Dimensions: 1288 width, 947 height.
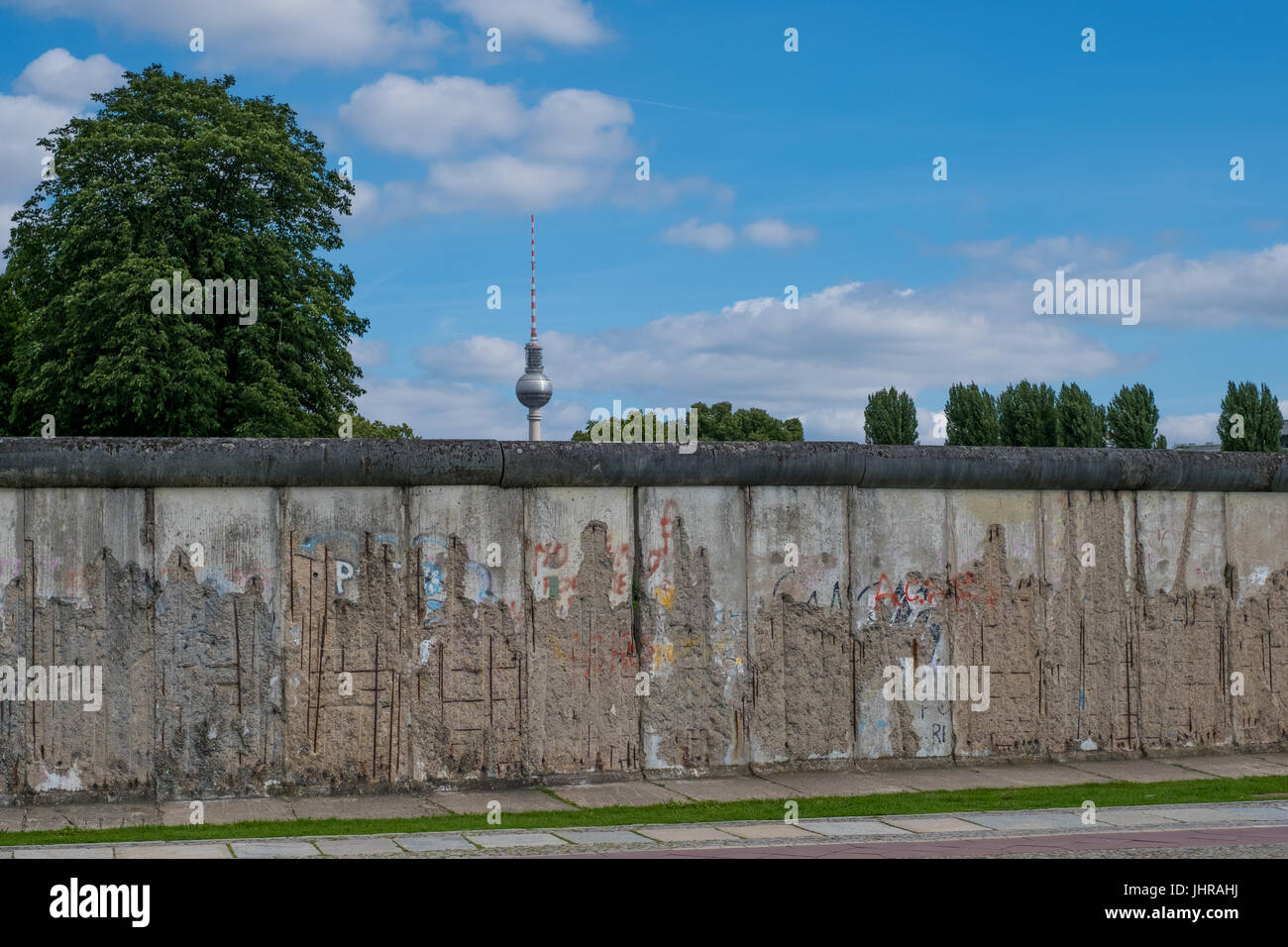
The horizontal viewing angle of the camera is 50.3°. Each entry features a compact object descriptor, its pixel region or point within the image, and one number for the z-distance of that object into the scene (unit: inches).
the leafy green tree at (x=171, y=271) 1352.1
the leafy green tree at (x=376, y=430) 2294.5
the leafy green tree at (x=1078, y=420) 2452.0
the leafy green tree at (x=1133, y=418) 2442.2
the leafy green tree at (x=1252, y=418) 2365.9
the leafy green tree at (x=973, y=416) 2512.3
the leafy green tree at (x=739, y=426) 2893.7
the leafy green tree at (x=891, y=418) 2596.0
